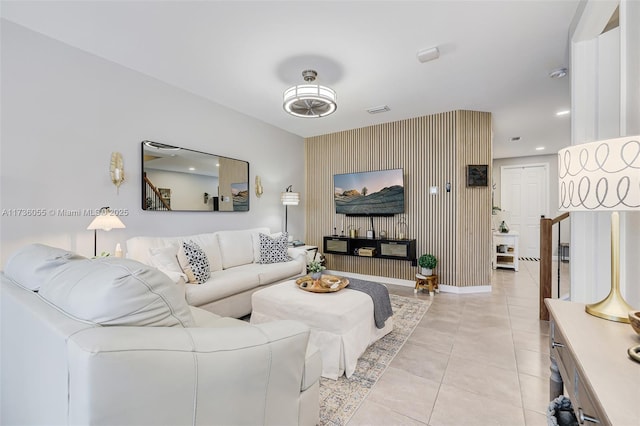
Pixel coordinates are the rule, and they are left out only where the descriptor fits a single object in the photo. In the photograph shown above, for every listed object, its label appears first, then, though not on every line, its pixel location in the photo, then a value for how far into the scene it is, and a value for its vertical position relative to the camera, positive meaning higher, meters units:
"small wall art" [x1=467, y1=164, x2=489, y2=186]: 4.24 +0.57
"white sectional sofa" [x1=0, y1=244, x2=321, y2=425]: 0.73 -0.45
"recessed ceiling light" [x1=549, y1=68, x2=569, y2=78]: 3.06 +1.56
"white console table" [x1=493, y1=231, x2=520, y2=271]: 5.77 -0.79
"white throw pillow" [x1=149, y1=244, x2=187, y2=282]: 2.60 -0.46
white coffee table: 2.06 -0.84
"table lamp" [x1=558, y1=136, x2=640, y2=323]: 0.96 +0.11
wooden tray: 2.50 -0.67
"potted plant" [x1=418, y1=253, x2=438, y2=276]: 4.10 -0.74
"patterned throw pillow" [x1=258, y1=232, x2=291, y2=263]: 3.90 -0.52
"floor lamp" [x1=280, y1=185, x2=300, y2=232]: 4.94 +0.26
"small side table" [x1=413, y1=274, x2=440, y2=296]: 4.11 -1.05
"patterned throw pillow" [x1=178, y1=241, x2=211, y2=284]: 2.82 -0.52
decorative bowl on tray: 0.88 -0.35
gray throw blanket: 2.49 -0.78
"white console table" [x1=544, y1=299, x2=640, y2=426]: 0.64 -0.43
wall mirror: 3.29 +0.44
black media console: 4.43 -0.59
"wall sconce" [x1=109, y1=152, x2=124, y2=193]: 2.96 +0.47
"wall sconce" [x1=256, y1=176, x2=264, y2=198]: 4.71 +0.44
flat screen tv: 4.70 +0.36
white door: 7.31 +0.35
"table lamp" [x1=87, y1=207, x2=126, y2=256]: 2.53 -0.09
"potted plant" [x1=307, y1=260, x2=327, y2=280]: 2.75 -0.56
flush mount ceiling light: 2.71 +1.15
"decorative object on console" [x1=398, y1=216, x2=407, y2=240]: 4.71 -0.27
